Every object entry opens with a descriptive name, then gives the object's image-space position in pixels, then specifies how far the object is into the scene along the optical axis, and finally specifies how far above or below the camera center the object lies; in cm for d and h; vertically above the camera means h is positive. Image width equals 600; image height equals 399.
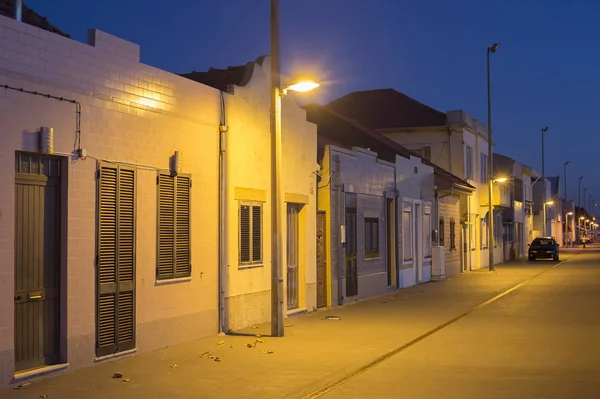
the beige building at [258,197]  1566 +91
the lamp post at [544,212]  7641 +252
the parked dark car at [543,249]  5422 -70
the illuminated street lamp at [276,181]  1475 +106
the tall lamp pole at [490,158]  3862 +384
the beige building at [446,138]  4272 +536
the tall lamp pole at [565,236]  11312 +29
